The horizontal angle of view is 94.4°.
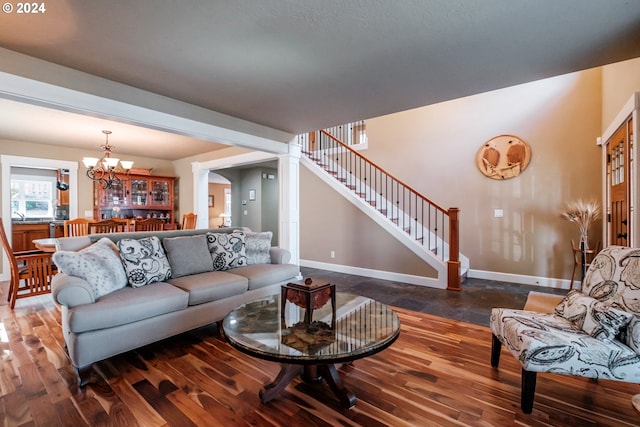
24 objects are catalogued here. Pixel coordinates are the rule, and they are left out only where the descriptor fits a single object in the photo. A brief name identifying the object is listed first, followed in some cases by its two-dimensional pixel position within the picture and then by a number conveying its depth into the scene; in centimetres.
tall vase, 381
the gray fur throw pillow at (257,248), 361
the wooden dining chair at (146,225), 492
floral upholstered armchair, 155
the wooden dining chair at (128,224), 480
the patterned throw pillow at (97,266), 224
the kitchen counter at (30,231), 537
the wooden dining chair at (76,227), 396
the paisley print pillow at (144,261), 262
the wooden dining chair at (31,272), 341
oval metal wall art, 463
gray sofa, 206
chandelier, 440
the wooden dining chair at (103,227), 399
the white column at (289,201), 480
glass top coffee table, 152
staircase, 440
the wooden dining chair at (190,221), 518
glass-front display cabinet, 602
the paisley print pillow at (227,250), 329
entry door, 297
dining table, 322
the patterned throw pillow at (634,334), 155
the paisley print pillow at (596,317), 162
